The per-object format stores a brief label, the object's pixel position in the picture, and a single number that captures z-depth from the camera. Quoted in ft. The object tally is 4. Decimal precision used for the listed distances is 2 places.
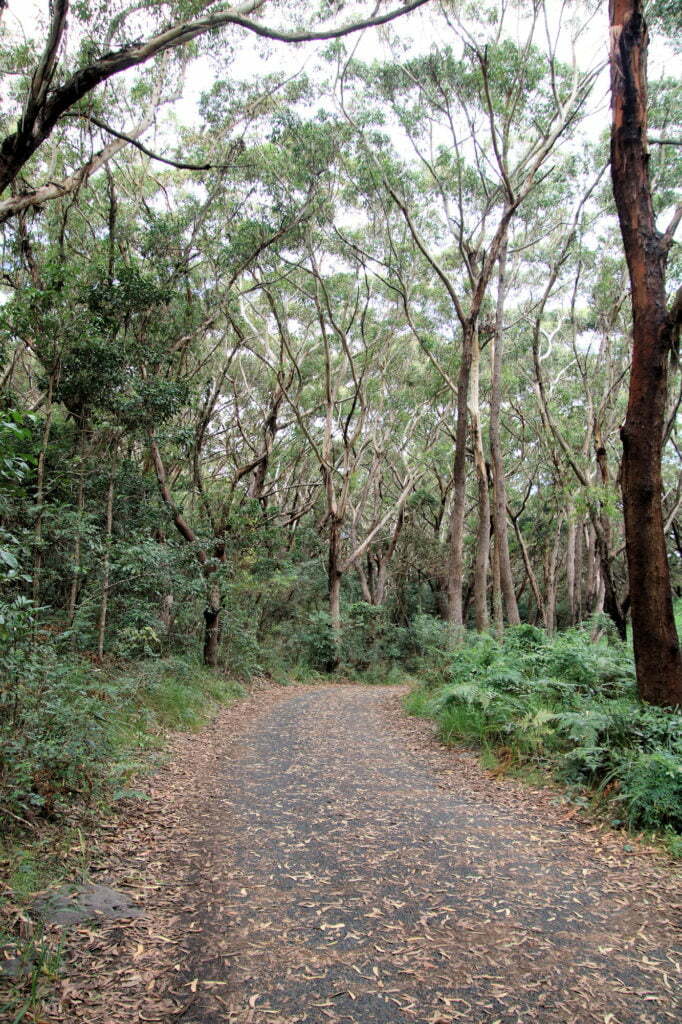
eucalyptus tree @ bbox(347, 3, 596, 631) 39.24
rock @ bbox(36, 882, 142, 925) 10.62
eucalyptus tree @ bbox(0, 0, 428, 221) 14.52
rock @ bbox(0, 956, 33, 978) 8.72
